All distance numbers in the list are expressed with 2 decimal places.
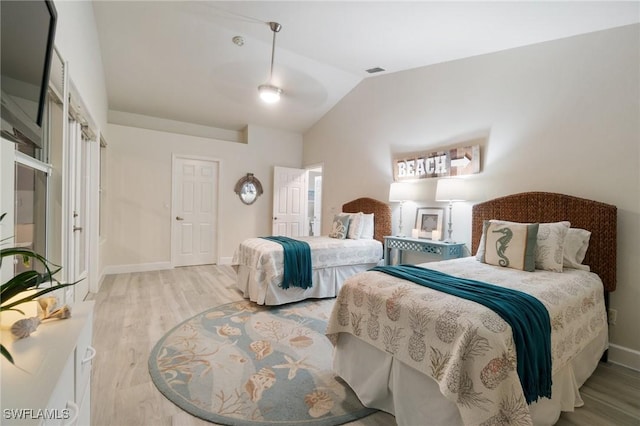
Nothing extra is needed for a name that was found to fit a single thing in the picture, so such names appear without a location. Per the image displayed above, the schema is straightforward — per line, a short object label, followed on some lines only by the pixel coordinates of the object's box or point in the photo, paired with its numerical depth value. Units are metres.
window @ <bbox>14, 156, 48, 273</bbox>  1.53
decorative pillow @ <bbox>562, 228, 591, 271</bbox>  2.45
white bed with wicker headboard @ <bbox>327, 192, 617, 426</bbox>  1.26
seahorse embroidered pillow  2.36
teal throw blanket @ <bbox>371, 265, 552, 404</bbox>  1.35
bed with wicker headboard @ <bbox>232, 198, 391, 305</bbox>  3.35
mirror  5.78
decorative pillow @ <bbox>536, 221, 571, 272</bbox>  2.32
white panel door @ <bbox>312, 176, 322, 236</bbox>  7.22
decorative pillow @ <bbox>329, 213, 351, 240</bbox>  4.39
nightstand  3.32
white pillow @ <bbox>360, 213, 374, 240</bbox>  4.45
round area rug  1.73
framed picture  3.68
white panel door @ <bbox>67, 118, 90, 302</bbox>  2.50
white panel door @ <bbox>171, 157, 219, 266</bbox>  5.30
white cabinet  0.58
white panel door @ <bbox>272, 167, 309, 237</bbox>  6.01
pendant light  3.63
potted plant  0.81
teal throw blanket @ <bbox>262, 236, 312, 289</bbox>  3.40
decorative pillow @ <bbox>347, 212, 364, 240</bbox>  4.37
